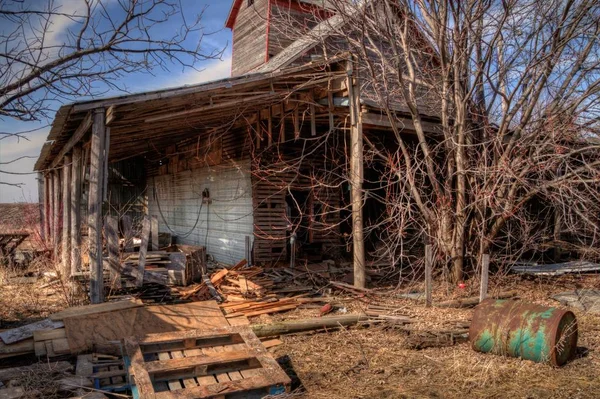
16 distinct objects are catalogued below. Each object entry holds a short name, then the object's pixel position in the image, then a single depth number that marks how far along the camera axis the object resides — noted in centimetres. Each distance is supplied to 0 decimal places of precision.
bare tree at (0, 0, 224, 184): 481
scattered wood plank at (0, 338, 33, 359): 601
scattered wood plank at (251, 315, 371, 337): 729
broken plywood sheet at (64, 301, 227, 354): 646
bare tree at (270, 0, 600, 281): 888
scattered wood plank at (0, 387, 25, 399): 477
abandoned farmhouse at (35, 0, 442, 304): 870
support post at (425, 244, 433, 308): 817
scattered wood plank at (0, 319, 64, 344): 611
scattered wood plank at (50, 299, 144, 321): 670
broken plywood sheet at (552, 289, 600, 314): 868
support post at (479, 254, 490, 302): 778
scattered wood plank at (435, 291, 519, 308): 861
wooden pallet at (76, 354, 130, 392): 540
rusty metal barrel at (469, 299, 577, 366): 575
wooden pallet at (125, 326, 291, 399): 479
